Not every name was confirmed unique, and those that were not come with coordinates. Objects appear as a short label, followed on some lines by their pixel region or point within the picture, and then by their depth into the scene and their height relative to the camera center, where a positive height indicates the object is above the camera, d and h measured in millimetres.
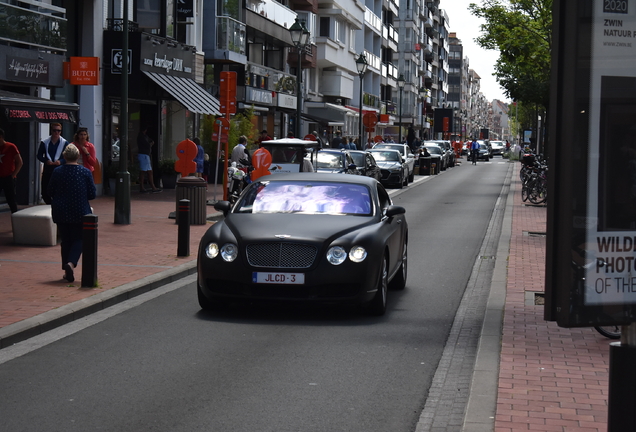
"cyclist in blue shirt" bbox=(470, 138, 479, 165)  73250 +879
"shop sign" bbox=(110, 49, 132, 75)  27500 +2695
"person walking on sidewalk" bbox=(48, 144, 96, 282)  11188 -541
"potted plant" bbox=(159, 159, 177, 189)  30922 -518
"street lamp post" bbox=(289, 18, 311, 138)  30047 +3763
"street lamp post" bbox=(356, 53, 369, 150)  43938 +4307
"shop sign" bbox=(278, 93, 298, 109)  47156 +2865
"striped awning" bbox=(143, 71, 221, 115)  29469 +2047
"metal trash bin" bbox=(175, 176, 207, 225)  19000 -718
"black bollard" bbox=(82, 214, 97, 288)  10547 -1043
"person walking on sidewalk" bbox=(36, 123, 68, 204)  16750 +33
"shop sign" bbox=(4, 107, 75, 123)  16759 +717
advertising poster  3654 +34
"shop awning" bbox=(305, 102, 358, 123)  55812 +2825
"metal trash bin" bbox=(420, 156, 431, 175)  50875 -214
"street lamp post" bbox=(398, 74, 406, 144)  61500 +5087
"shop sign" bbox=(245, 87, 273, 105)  41344 +2732
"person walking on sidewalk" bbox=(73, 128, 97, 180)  16656 +145
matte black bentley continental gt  9359 -966
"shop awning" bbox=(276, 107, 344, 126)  49969 +2261
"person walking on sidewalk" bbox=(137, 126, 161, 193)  28344 +39
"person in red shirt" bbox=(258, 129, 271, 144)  32219 +707
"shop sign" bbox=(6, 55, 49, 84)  21253 +1898
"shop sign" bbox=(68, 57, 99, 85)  23578 +2040
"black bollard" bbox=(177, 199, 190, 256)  13627 -1093
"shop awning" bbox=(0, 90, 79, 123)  16750 +814
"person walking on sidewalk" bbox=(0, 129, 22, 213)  16891 -168
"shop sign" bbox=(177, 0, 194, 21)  33094 +5039
